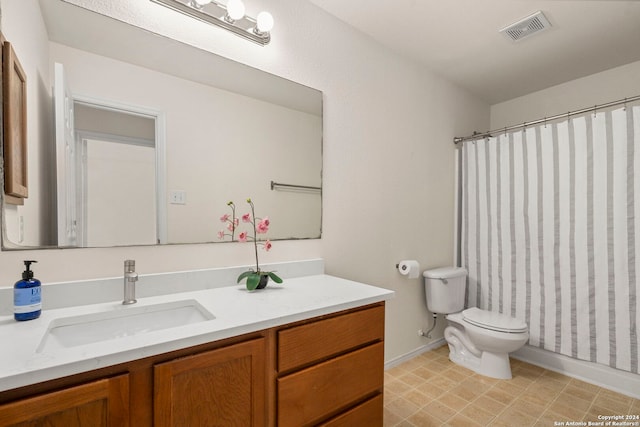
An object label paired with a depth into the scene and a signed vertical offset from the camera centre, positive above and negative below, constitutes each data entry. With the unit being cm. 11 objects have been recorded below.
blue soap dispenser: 94 -24
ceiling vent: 187 +118
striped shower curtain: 195 -15
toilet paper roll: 224 -40
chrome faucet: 114 -24
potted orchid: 139 -9
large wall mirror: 110 +35
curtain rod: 192 +67
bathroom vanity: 70 -42
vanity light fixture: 133 +92
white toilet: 205 -81
